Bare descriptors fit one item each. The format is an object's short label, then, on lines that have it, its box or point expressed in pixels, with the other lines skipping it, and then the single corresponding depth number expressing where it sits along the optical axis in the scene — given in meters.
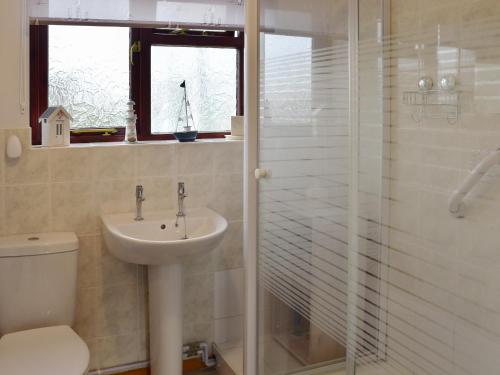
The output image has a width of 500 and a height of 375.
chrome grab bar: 1.26
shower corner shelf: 1.39
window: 2.64
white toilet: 2.17
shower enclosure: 1.33
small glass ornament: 2.67
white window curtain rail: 2.53
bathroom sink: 2.30
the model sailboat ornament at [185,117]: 2.86
